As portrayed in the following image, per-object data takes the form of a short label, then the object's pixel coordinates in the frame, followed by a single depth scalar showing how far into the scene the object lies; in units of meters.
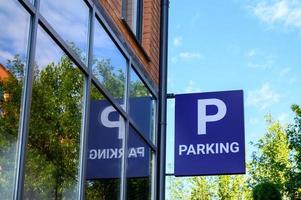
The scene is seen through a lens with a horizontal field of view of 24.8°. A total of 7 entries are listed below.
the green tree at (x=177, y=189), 31.62
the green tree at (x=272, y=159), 29.42
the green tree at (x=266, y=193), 16.25
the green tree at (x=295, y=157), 28.66
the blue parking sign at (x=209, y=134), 9.01
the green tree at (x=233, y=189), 30.36
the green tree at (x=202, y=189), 30.52
